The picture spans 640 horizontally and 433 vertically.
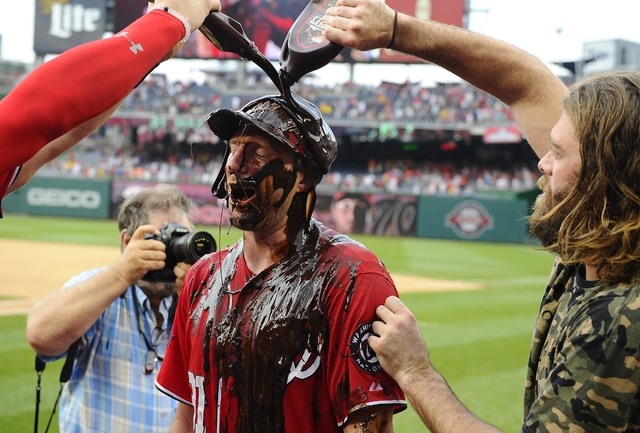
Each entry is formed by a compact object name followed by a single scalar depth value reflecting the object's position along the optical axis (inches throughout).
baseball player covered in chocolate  80.3
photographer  118.2
